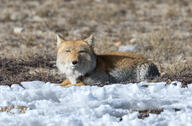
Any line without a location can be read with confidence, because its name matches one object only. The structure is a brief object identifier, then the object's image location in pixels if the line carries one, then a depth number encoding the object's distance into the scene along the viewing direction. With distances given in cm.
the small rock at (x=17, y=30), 3208
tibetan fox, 1627
